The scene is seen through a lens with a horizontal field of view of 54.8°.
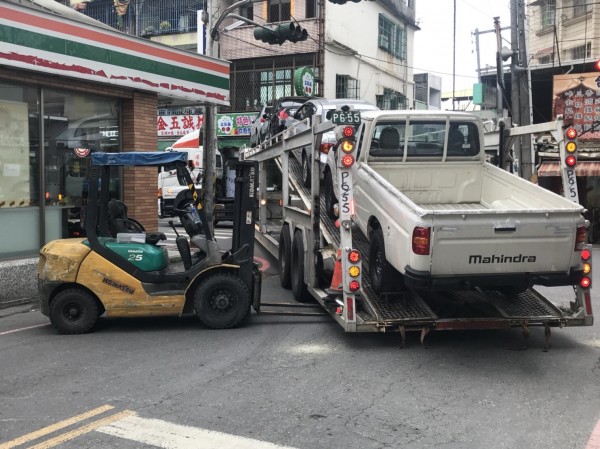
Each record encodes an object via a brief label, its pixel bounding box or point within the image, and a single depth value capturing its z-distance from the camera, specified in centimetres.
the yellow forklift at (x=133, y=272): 699
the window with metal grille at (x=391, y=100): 3247
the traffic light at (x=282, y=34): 1318
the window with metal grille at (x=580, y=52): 2386
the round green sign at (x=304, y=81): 2422
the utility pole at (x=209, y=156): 1249
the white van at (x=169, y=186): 2281
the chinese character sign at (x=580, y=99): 1931
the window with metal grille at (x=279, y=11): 2788
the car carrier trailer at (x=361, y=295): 625
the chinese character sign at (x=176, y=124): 3156
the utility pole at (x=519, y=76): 1534
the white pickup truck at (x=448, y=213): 567
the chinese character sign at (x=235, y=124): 2850
